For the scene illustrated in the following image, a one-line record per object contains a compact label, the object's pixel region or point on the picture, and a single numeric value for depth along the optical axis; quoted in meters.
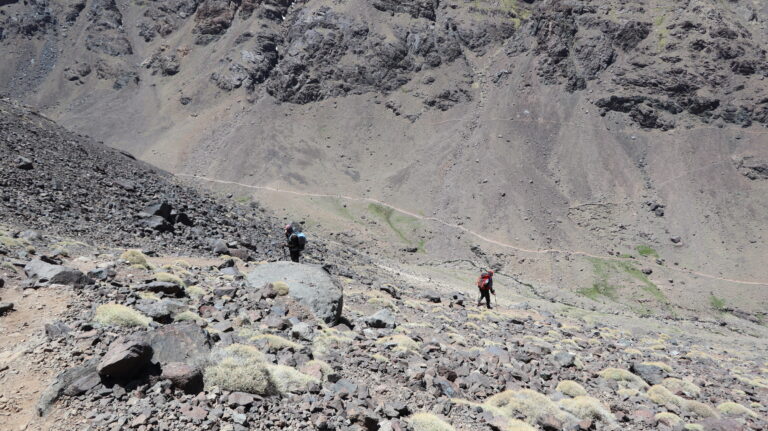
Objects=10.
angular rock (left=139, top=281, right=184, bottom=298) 10.74
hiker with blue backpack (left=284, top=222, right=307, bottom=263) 19.14
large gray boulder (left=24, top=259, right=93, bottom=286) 9.30
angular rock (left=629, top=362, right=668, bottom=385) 14.73
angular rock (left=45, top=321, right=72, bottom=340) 7.05
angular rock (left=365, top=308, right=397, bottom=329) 14.55
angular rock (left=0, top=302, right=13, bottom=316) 7.90
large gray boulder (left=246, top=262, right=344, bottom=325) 13.11
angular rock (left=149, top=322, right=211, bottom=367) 6.94
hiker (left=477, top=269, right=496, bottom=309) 25.75
